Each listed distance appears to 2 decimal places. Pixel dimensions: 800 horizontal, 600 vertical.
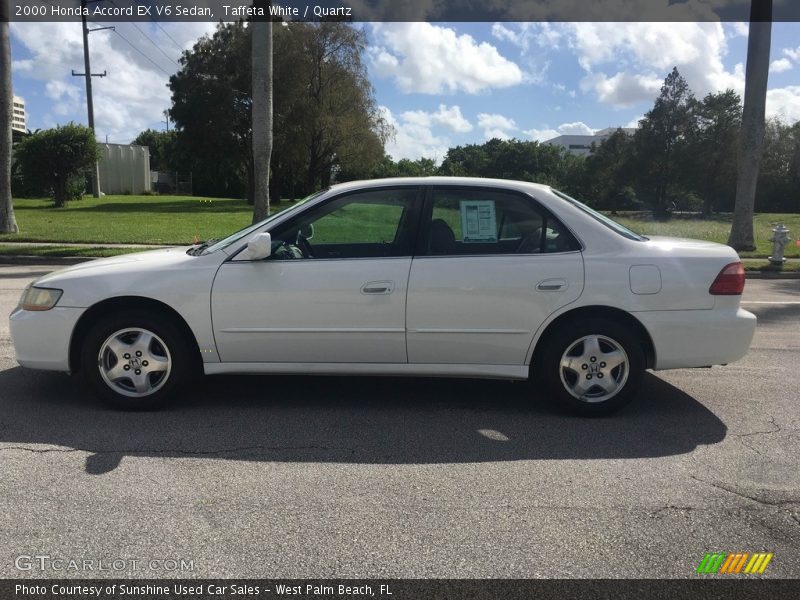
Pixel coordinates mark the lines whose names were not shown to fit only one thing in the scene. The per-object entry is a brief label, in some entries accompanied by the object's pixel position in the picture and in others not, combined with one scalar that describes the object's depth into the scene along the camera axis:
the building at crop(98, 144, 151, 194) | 59.14
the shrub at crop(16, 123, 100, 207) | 32.50
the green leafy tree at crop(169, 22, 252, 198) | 41.97
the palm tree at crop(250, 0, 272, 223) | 13.80
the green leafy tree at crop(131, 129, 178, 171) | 92.50
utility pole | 41.53
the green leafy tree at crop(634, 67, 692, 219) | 50.88
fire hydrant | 14.56
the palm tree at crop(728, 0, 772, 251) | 15.45
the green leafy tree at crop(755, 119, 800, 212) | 51.50
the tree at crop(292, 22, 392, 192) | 40.12
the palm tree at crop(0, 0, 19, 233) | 16.19
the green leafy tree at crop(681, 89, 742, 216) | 48.66
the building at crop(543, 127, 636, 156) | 140.25
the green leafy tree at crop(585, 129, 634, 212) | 52.44
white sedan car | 4.47
